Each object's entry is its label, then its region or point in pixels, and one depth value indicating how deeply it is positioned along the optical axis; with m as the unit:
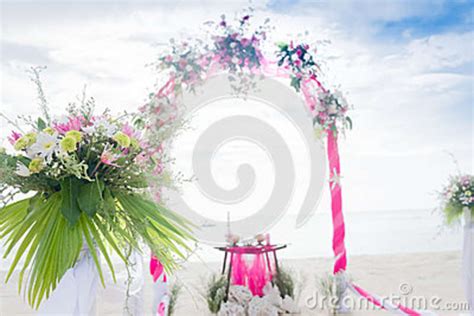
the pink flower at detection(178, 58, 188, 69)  2.88
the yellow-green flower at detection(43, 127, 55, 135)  1.34
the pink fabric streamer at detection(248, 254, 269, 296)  3.11
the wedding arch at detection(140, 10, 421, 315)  2.88
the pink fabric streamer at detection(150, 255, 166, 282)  2.80
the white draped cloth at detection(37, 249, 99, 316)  1.32
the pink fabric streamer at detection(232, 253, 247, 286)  3.12
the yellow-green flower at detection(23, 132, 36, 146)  1.33
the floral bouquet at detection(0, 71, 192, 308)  1.27
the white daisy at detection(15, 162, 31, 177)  1.27
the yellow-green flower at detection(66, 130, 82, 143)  1.29
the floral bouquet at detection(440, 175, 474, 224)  2.91
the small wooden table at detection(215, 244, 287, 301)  3.08
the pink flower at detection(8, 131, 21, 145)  1.38
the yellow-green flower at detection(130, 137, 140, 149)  1.38
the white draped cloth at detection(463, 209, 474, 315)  2.84
